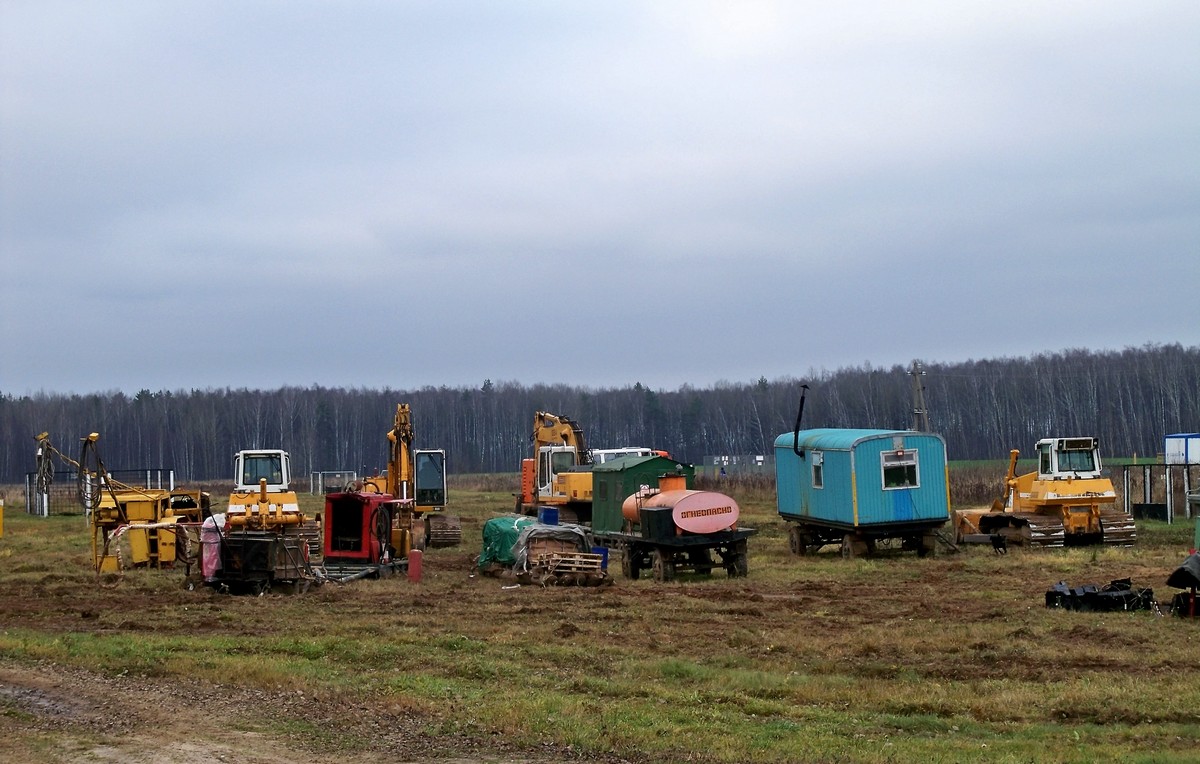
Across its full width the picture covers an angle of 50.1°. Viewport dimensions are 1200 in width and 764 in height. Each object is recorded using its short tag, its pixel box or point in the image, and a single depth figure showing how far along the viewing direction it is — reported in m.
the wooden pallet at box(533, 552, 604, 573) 23.61
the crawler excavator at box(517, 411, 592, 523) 40.38
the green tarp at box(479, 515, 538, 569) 26.33
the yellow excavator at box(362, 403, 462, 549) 35.19
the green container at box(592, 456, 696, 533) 32.84
